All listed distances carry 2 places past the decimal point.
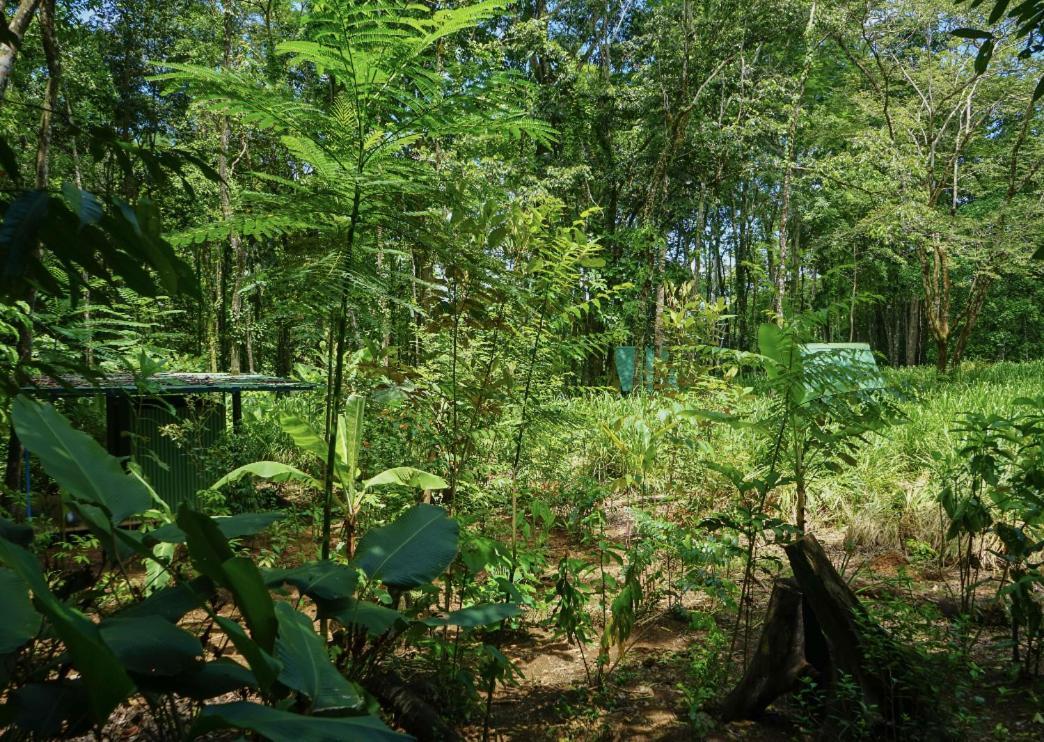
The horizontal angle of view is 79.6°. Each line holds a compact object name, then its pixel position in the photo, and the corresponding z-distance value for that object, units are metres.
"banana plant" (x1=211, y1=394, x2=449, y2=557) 3.18
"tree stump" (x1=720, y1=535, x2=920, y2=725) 2.27
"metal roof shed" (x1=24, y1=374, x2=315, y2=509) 4.36
